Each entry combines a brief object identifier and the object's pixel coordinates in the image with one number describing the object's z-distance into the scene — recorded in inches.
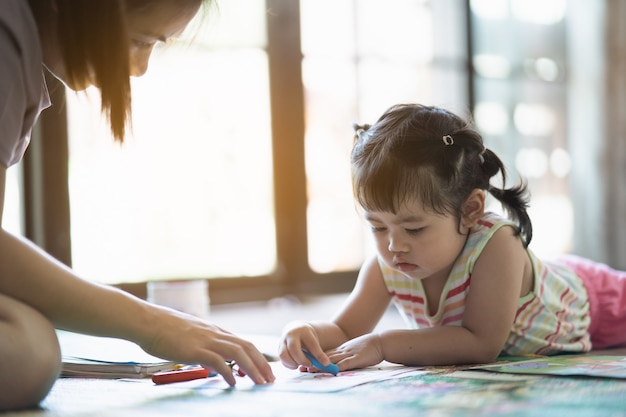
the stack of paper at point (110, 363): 54.1
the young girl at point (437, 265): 54.2
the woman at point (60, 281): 46.5
